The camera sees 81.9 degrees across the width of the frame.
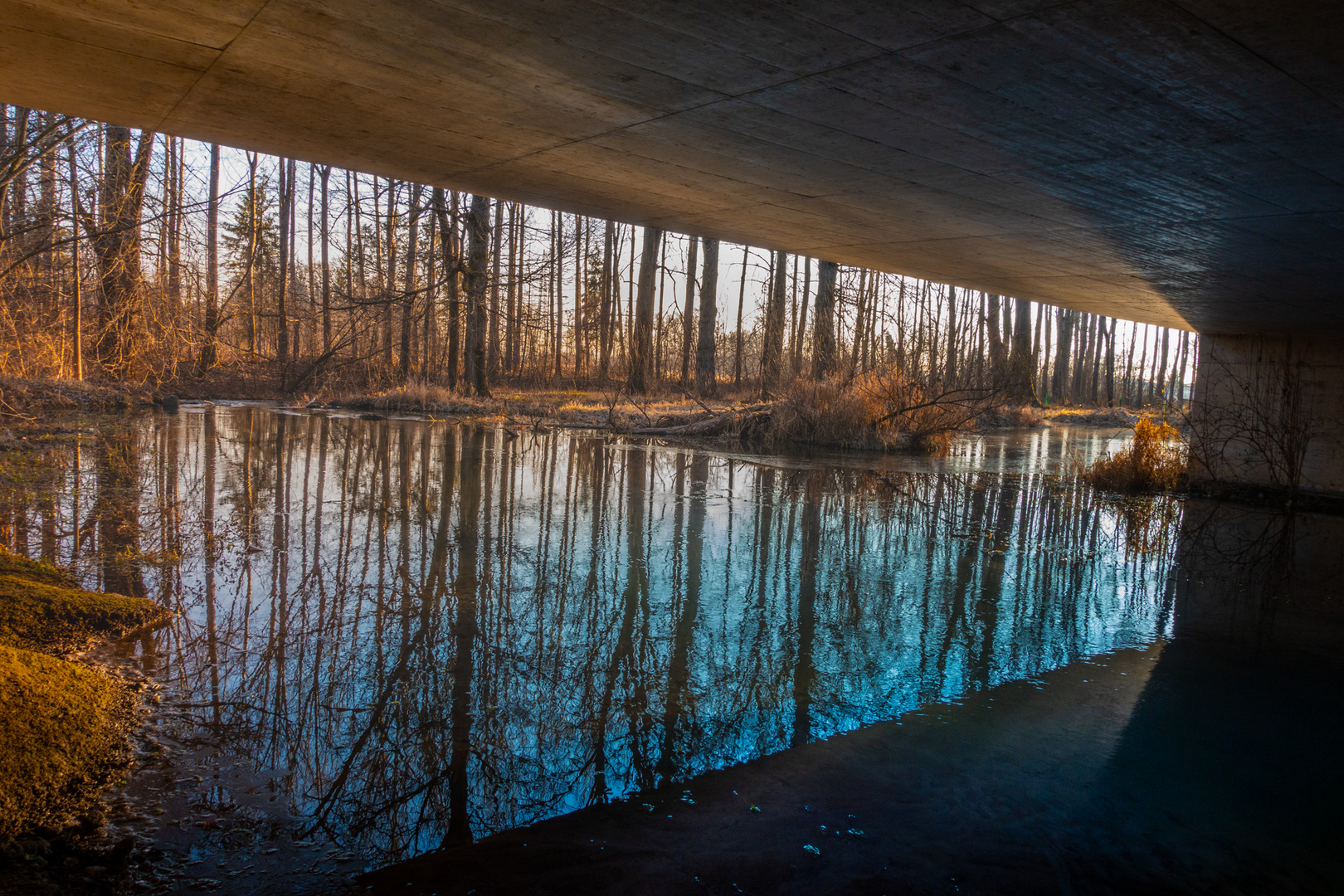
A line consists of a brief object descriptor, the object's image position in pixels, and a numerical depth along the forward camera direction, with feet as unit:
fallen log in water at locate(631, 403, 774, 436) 53.78
